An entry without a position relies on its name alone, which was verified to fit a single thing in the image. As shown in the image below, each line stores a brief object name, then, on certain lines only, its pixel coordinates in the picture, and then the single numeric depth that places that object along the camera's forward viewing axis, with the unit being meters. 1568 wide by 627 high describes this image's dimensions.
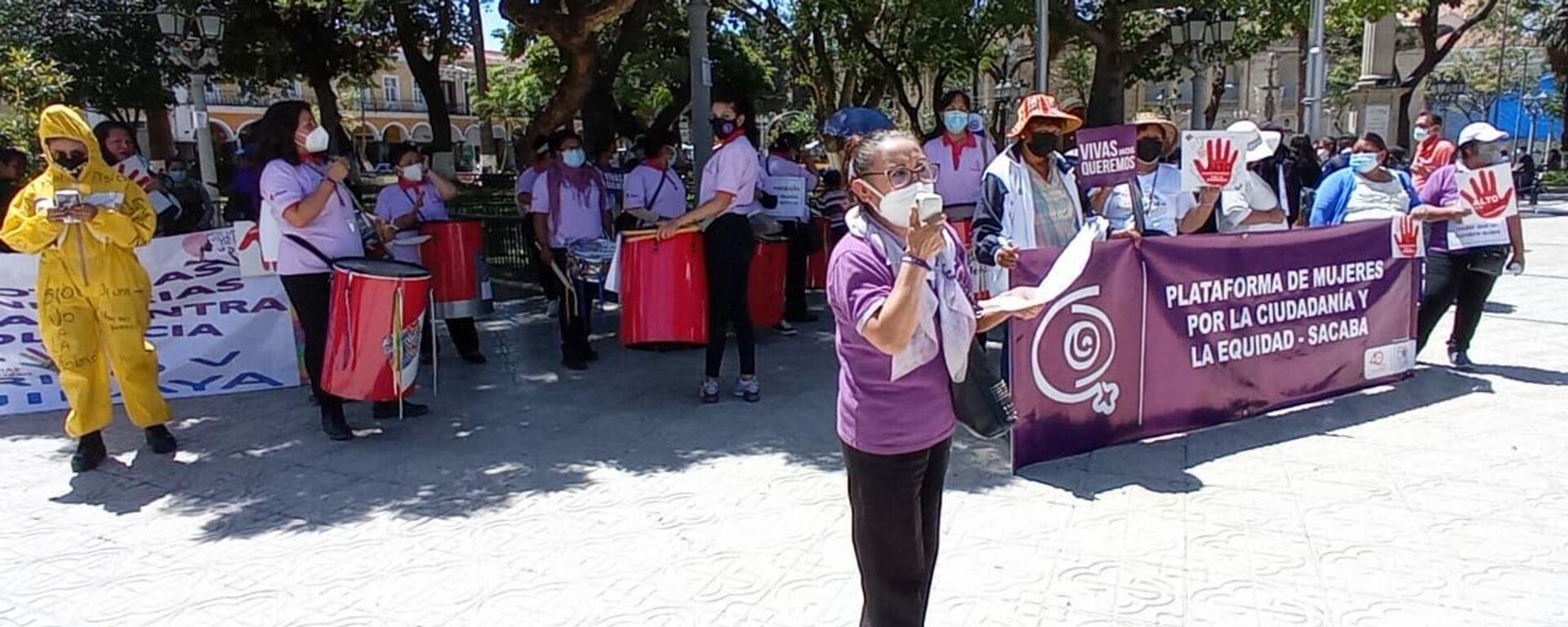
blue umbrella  8.23
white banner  6.19
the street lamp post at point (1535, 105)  44.53
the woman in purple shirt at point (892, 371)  2.45
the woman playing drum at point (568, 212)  7.06
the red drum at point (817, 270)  10.19
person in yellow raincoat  4.89
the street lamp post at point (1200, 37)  15.26
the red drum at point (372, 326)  5.20
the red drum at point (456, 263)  6.98
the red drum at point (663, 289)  6.26
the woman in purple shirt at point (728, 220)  5.76
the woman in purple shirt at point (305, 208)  5.09
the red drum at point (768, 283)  8.26
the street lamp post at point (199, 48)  13.21
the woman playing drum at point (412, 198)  6.77
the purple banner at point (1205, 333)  4.82
